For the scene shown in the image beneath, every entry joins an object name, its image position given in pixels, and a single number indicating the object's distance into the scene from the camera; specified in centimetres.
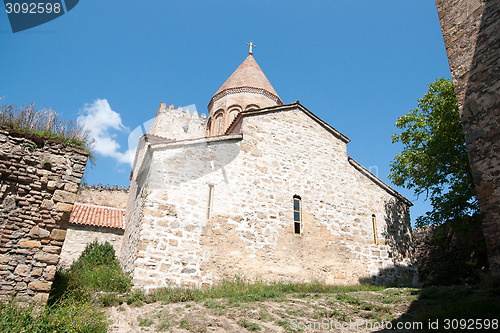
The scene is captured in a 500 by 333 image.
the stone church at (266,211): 977
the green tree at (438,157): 1162
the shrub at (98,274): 878
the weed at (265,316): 654
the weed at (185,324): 619
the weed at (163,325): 628
